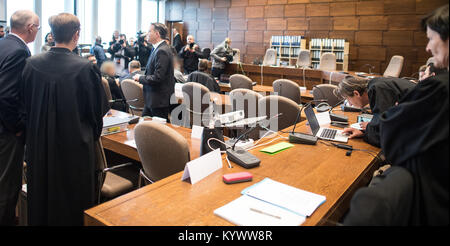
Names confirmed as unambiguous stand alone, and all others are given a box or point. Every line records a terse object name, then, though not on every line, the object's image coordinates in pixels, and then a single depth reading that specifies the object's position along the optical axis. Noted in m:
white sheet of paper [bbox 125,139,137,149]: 2.44
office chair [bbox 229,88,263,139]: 3.64
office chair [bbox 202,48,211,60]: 9.04
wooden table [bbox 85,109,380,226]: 1.31
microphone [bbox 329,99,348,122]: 3.04
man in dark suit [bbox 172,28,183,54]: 11.21
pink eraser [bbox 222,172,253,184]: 1.63
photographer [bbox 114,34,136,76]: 10.27
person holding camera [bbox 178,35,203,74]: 8.89
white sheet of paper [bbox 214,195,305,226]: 1.26
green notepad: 2.13
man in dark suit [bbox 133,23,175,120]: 3.62
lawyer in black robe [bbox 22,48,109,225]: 1.86
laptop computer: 2.51
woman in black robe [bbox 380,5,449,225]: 0.87
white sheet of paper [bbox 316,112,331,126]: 3.05
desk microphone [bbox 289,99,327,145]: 2.34
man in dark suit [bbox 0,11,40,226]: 2.08
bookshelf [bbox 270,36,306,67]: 9.98
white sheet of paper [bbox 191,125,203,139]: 2.67
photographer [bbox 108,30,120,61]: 10.34
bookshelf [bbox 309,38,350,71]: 9.14
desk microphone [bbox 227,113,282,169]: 1.84
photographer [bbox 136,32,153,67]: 10.15
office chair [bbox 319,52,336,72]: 8.50
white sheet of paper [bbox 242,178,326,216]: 1.38
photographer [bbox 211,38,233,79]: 8.35
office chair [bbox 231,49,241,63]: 9.28
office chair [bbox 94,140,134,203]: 2.18
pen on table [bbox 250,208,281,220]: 1.30
